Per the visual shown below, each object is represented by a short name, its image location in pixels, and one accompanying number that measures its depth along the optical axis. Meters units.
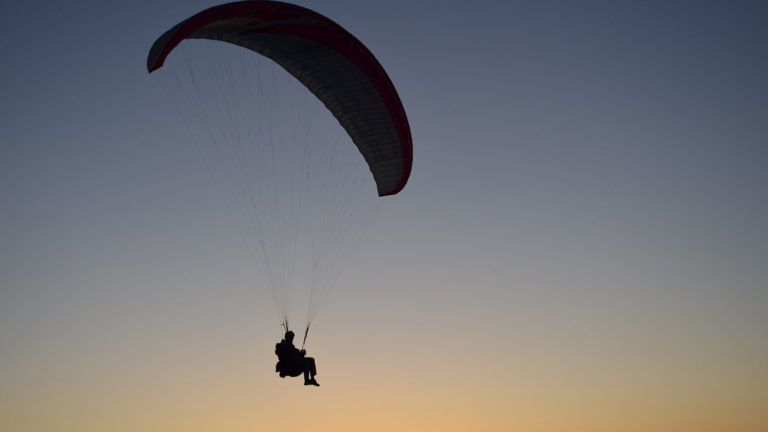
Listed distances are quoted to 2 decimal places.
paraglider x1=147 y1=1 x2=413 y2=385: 23.58
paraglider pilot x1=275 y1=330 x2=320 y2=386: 22.64
